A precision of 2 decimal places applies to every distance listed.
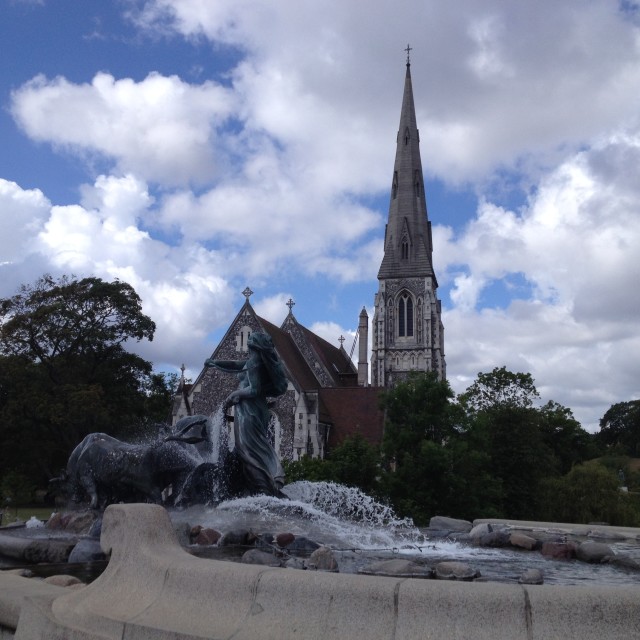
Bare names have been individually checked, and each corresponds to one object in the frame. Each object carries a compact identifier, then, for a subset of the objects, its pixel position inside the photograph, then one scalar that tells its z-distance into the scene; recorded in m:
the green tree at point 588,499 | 23.34
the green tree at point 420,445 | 21.95
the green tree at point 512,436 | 27.52
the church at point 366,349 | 35.97
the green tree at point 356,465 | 22.50
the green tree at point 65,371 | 32.94
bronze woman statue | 11.75
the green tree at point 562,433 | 41.69
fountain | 2.86
